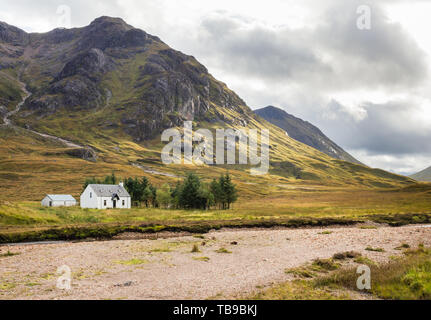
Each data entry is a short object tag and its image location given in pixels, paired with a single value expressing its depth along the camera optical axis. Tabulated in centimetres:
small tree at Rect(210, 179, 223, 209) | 9620
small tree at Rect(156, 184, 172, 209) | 9919
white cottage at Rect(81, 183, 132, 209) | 8756
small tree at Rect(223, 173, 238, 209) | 9569
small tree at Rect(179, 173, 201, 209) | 9212
